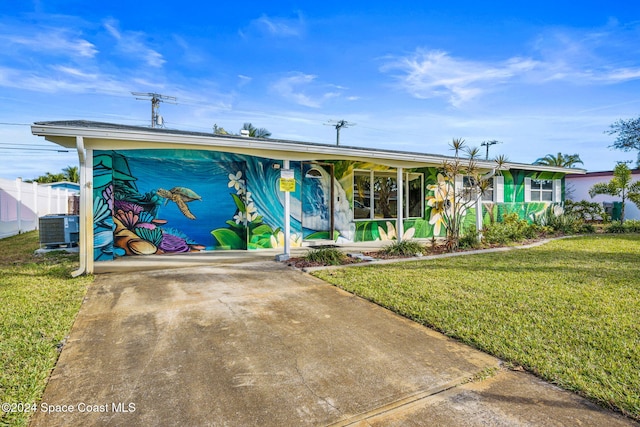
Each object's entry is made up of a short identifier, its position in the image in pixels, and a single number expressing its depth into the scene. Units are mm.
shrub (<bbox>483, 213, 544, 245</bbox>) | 9930
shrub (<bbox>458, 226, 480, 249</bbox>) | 9139
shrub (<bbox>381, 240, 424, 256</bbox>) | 8102
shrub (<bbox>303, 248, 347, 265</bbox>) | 7051
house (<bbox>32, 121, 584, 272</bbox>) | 6203
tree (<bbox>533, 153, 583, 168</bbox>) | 29048
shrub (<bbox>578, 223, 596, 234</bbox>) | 12898
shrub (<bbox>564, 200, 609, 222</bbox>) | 14773
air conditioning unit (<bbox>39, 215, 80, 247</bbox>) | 8375
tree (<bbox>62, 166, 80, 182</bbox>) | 32219
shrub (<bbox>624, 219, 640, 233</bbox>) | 12922
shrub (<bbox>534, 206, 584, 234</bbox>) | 12726
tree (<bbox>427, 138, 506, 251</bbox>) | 8875
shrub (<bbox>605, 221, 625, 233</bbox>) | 12970
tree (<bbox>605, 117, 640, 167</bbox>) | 23638
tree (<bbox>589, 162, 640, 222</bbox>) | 13824
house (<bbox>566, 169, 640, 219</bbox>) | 18484
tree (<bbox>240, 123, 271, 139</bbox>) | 25548
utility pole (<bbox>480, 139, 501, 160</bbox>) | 34875
